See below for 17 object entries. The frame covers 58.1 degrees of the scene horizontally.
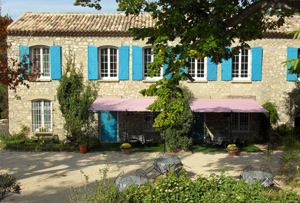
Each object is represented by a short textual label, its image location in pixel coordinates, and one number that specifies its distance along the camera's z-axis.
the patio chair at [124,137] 13.16
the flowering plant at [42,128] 14.20
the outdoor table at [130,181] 6.54
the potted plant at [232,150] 11.79
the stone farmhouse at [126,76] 13.97
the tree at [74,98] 13.61
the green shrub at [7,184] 5.19
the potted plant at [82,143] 12.34
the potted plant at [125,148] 12.07
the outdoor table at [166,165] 8.24
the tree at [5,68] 7.62
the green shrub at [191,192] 4.67
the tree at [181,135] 12.26
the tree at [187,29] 5.64
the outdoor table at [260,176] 6.94
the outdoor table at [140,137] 13.10
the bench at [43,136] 13.92
